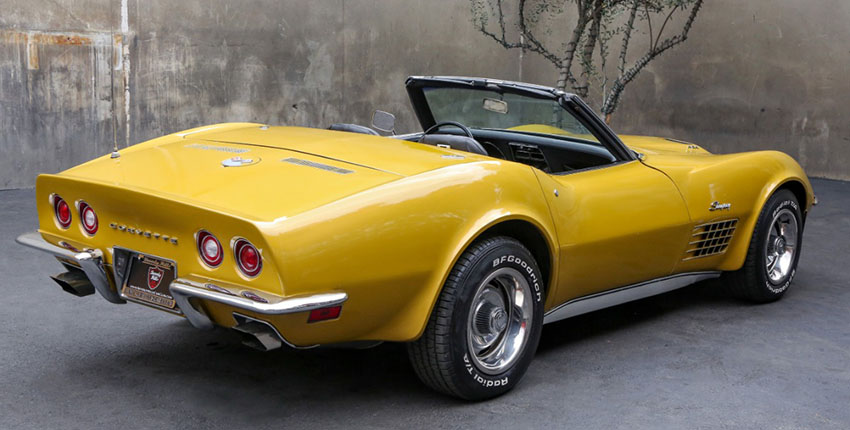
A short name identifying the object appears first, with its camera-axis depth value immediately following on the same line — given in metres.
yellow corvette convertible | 2.90
